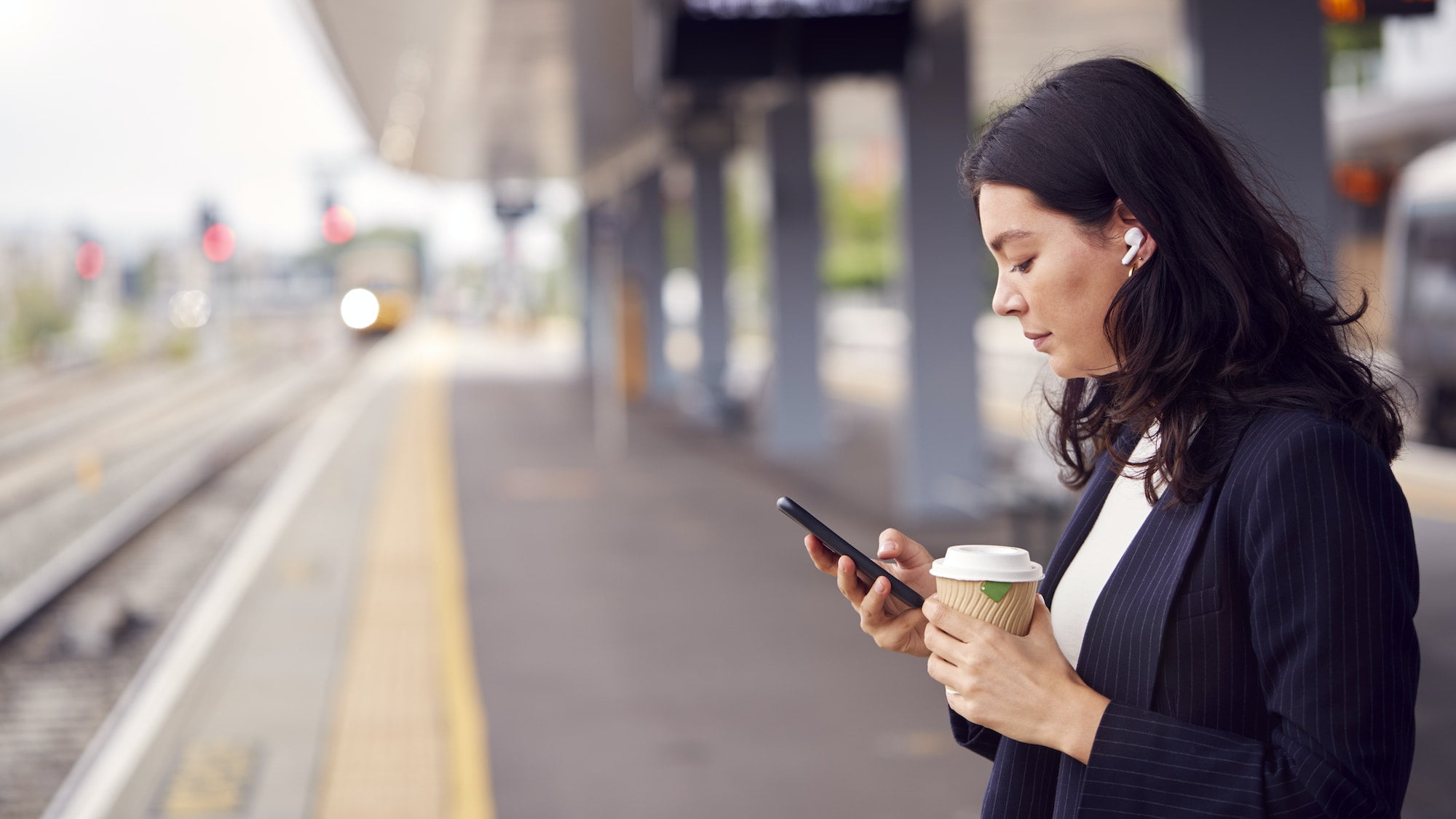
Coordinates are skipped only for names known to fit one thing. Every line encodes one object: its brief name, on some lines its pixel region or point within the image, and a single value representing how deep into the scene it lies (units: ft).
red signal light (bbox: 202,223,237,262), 76.84
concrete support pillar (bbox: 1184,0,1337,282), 18.47
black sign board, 28.22
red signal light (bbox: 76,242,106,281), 103.24
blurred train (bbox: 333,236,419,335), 168.96
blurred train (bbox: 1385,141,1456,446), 48.34
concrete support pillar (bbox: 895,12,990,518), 34.63
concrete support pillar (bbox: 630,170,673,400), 79.66
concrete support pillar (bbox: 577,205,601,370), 95.04
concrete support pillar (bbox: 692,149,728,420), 62.69
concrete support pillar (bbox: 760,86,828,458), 48.08
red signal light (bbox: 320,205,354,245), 90.43
